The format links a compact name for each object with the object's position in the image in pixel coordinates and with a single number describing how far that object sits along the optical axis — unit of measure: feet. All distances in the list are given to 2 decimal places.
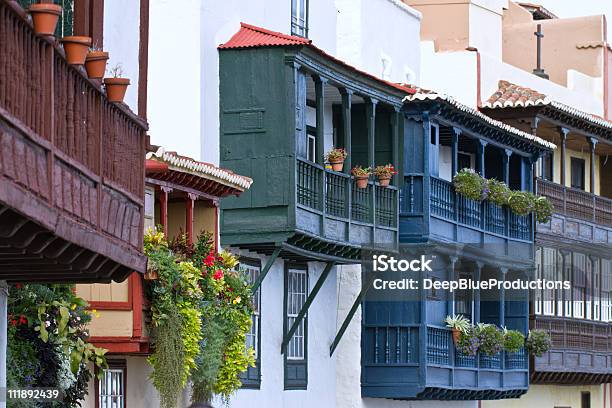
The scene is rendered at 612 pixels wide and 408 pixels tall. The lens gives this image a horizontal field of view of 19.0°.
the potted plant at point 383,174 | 96.22
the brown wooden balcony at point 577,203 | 126.72
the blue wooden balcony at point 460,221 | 102.42
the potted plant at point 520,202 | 115.75
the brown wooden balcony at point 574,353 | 125.59
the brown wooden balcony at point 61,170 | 36.45
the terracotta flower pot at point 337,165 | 91.71
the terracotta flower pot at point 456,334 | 107.96
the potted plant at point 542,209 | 119.24
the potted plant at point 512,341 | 114.73
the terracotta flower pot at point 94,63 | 44.19
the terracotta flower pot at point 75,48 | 41.86
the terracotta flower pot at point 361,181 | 93.50
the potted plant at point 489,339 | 110.22
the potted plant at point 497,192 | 112.47
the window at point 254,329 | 86.99
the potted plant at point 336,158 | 91.56
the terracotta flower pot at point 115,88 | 45.93
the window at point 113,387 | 71.82
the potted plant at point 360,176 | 93.40
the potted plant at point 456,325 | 108.06
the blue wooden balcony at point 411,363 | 102.63
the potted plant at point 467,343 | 108.27
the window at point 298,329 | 92.79
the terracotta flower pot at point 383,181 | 96.53
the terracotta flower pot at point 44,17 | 38.04
